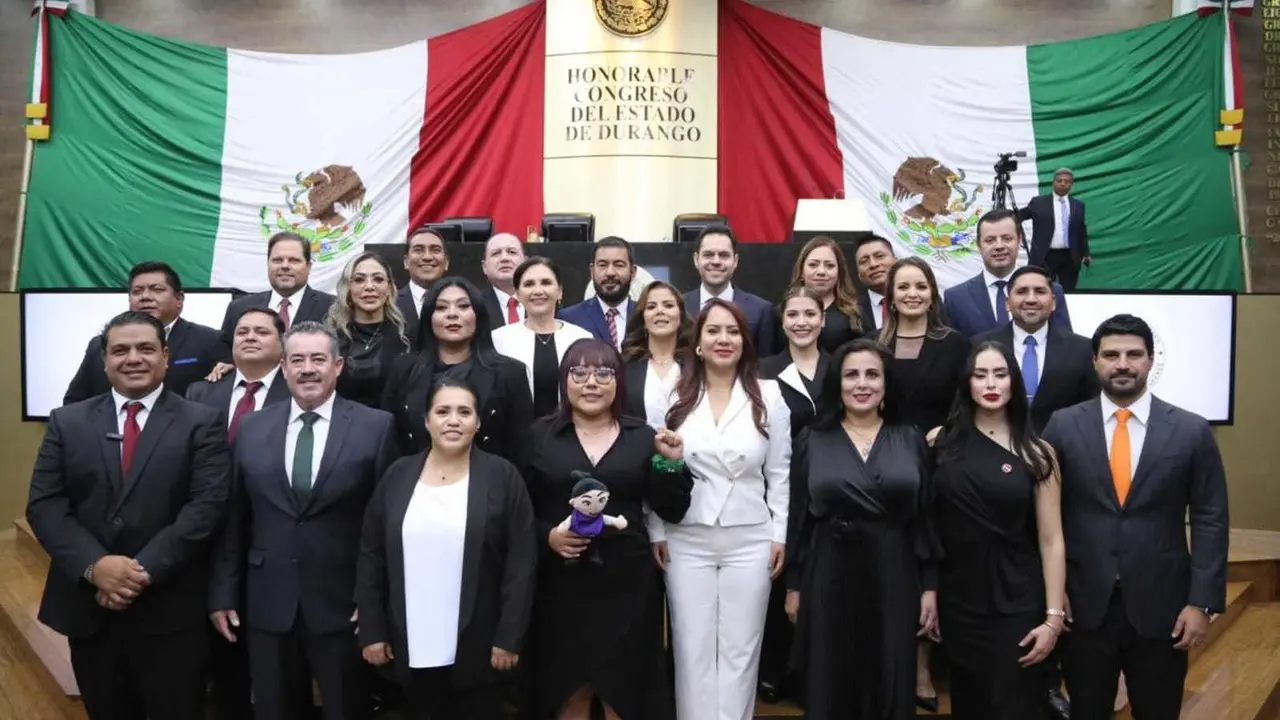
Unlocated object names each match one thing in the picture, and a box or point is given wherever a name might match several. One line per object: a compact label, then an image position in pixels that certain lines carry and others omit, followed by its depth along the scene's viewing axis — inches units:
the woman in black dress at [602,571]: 132.6
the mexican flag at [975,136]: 347.6
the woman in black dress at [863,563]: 134.3
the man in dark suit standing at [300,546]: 130.7
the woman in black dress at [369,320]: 160.4
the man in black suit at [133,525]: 129.1
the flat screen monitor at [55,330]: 267.1
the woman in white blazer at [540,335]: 160.2
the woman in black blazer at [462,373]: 143.6
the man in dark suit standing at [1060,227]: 318.0
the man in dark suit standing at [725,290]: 173.0
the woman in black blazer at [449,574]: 125.3
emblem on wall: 346.0
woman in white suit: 137.0
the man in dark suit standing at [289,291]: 173.2
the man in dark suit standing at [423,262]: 190.9
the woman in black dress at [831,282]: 170.2
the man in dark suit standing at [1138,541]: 129.3
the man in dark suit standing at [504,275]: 191.6
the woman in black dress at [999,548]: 132.1
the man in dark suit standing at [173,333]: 165.9
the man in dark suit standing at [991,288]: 175.3
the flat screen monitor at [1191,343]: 256.8
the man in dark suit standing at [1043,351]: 156.3
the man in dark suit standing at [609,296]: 182.1
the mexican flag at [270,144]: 349.4
